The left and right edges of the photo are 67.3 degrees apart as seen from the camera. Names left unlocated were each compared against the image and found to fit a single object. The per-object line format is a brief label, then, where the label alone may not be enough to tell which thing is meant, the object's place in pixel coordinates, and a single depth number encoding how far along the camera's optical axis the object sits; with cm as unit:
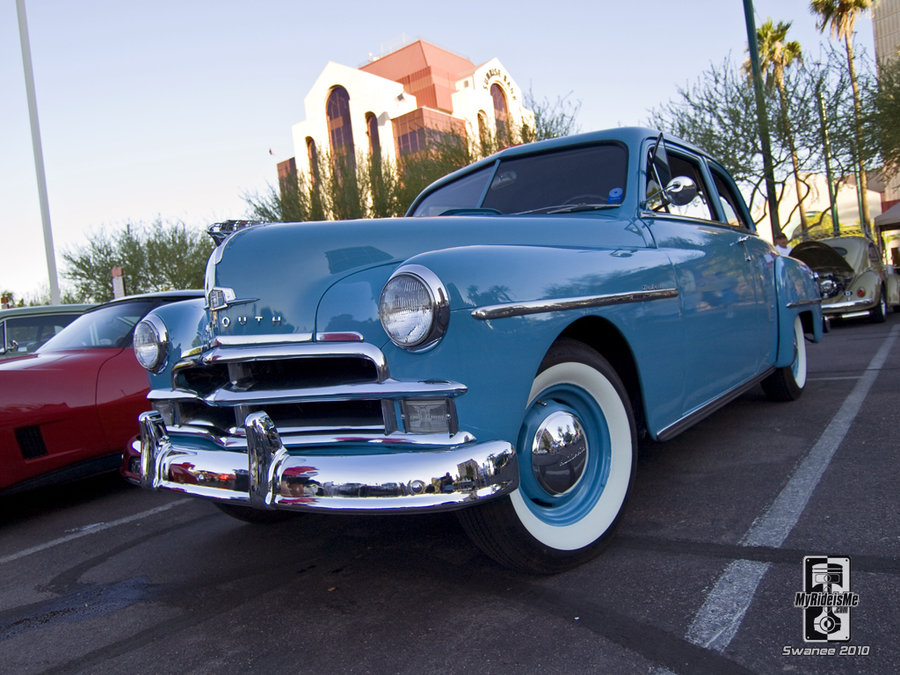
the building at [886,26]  5078
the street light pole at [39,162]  1281
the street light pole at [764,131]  1225
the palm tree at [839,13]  2380
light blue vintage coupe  188
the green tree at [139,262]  2817
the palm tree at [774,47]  2458
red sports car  365
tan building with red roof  4288
